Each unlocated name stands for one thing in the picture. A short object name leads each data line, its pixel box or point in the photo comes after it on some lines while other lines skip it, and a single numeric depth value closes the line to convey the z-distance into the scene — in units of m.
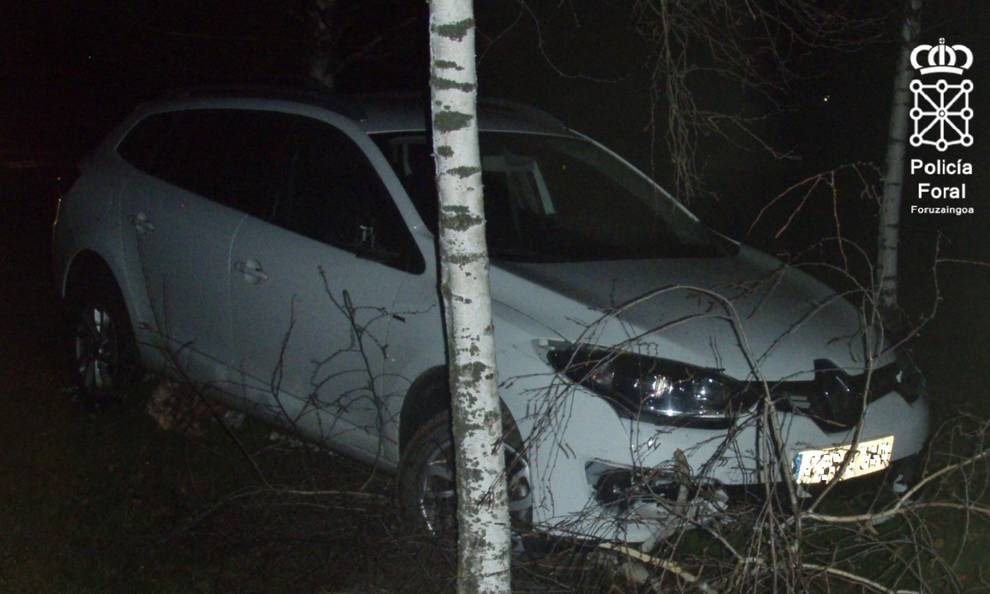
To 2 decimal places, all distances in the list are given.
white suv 4.27
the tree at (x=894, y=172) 7.14
